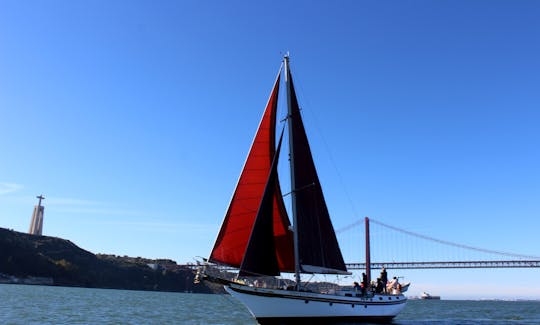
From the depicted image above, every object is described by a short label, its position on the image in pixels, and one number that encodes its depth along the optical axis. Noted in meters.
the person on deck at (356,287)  23.61
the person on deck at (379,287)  26.60
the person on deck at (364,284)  23.51
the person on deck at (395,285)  29.85
